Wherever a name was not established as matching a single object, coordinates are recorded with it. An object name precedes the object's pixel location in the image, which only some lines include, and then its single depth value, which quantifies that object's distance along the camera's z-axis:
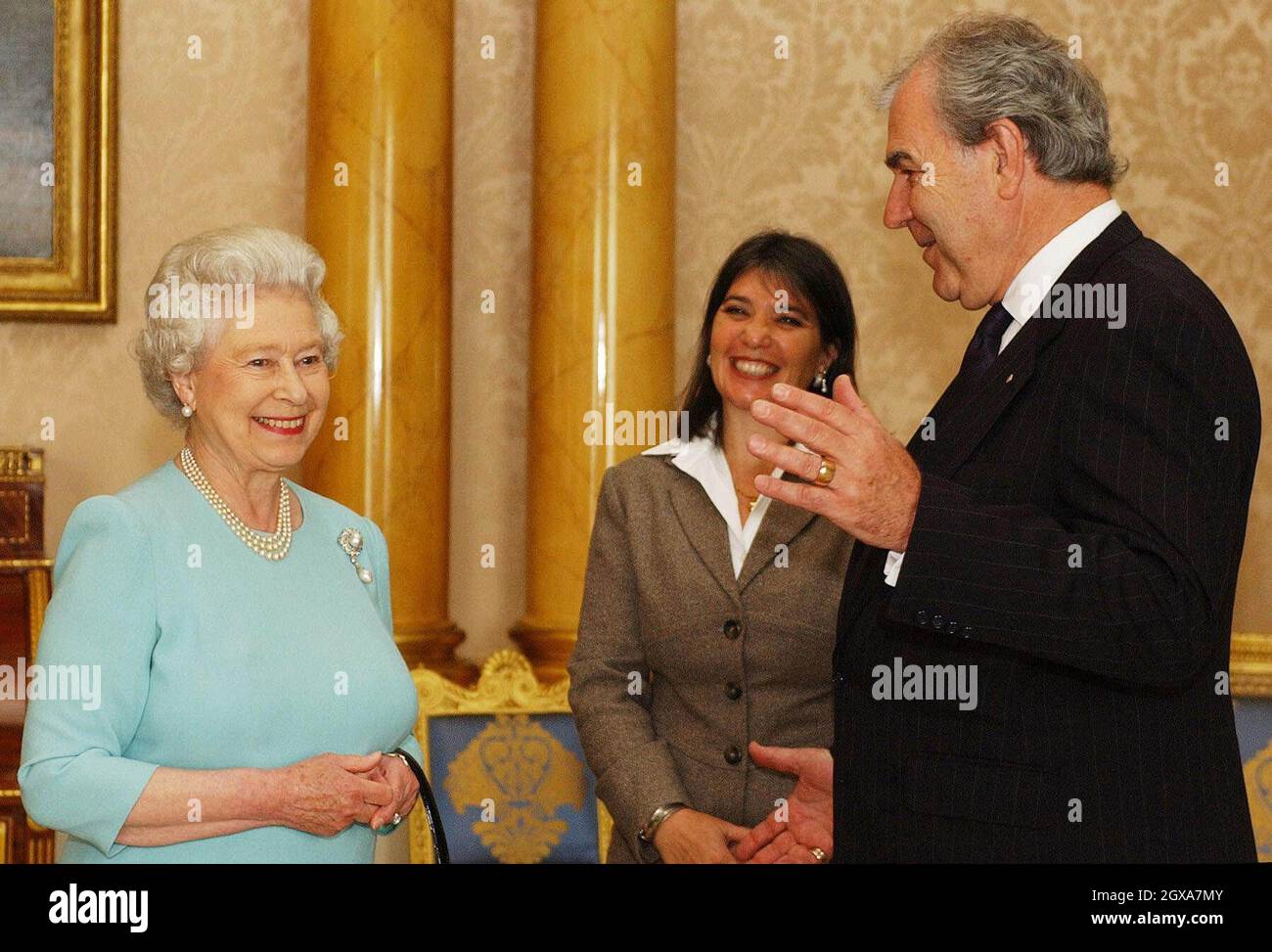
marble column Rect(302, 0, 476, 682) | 4.44
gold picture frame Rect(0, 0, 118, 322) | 4.70
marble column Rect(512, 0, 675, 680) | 4.46
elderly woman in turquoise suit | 2.04
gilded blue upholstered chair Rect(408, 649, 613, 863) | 3.61
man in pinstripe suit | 1.69
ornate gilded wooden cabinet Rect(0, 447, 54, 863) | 3.76
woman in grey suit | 2.72
